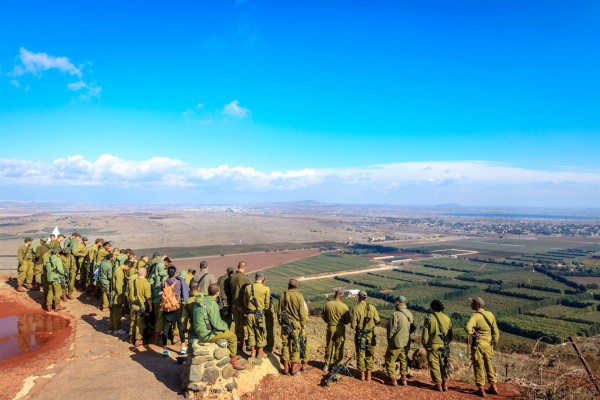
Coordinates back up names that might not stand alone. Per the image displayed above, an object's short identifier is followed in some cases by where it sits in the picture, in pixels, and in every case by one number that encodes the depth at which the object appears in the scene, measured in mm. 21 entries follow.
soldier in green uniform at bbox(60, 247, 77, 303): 15730
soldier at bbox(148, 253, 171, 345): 11442
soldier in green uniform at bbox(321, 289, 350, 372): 9961
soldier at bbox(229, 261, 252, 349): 10602
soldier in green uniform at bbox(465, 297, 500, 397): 9461
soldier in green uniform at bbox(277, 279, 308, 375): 9891
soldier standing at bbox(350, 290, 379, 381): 9852
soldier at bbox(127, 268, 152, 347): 11180
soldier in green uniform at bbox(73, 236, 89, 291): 17281
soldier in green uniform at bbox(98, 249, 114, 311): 14359
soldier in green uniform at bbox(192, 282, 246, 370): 8852
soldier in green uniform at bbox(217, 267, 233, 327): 11125
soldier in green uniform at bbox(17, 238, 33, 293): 17500
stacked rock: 8570
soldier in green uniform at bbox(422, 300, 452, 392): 9586
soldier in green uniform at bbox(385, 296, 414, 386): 9578
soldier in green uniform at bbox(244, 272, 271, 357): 10203
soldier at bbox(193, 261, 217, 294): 11516
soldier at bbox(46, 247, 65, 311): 14148
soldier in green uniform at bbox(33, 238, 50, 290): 16828
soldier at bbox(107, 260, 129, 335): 12547
